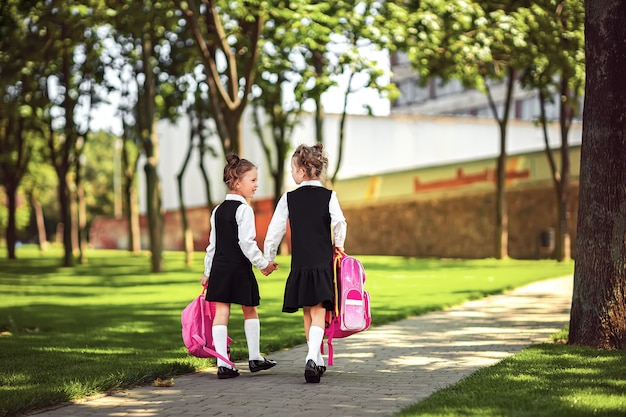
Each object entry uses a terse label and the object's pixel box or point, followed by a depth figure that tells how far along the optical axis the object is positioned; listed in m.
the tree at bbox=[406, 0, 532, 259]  17.42
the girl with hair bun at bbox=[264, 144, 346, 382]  7.52
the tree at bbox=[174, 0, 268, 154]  18.72
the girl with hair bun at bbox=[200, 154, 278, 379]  7.82
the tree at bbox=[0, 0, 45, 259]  17.78
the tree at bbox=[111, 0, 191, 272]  20.31
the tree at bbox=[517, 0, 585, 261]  18.09
